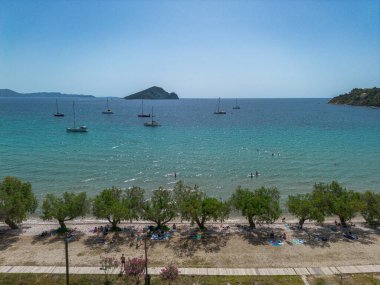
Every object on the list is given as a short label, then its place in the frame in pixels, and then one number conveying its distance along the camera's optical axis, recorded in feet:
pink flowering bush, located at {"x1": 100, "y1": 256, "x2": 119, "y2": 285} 97.04
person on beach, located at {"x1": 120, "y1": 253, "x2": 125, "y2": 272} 98.89
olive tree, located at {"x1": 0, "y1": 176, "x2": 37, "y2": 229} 123.34
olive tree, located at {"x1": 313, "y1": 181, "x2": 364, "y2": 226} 128.16
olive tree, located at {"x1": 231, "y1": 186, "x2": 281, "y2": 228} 124.88
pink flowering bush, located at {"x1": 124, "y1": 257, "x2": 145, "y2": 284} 90.17
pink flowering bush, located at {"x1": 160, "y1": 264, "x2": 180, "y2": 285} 86.74
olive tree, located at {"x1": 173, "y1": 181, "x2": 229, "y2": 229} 123.60
